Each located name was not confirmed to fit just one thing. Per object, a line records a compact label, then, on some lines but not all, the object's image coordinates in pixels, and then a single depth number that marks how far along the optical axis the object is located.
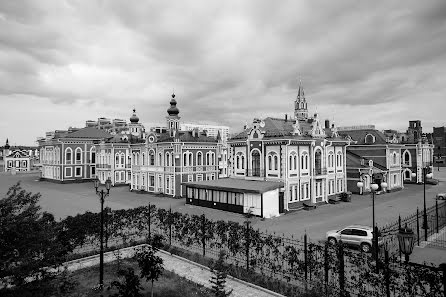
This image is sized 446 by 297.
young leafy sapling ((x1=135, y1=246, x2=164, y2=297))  10.45
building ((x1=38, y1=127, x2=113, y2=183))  57.28
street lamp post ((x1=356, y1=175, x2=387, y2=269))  11.56
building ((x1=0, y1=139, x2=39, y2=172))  95.78
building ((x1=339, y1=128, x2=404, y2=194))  41.03
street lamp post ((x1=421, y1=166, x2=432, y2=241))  19.03
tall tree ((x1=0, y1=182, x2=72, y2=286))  8.27
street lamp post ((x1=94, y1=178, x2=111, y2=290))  13.01
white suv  17.20
